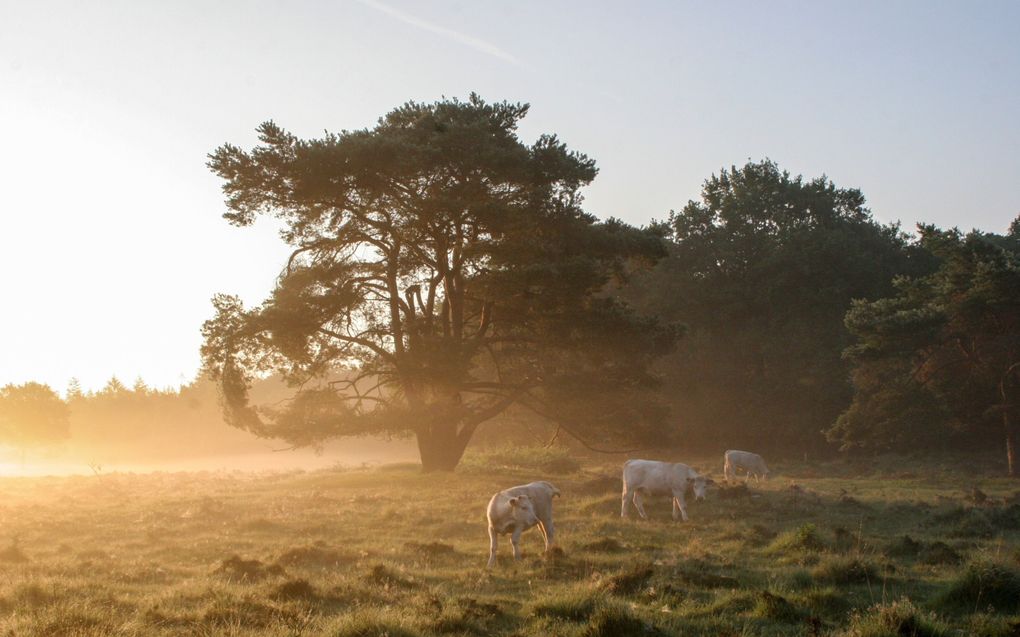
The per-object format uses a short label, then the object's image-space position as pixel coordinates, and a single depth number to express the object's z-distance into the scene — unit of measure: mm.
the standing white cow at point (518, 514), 14180
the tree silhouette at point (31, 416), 71812
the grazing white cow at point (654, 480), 19297
